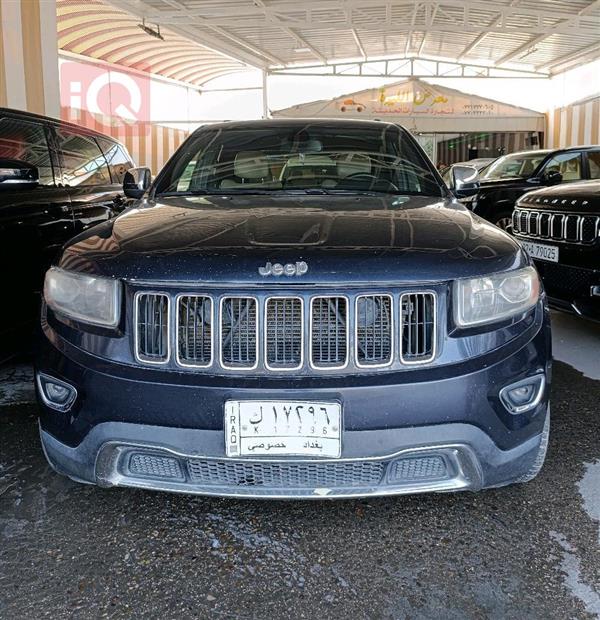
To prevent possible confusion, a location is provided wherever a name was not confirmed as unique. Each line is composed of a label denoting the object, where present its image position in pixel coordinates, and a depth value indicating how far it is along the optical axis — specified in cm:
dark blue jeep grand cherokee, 196
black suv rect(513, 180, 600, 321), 425
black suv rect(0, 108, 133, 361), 360
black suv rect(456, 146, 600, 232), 799
